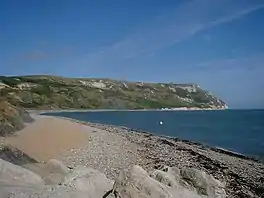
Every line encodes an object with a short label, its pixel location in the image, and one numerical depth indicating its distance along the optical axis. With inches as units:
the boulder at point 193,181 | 364.1
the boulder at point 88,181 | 283.4
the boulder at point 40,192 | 242.9
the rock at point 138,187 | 265.1
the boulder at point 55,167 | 425.4
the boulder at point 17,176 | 312.3
